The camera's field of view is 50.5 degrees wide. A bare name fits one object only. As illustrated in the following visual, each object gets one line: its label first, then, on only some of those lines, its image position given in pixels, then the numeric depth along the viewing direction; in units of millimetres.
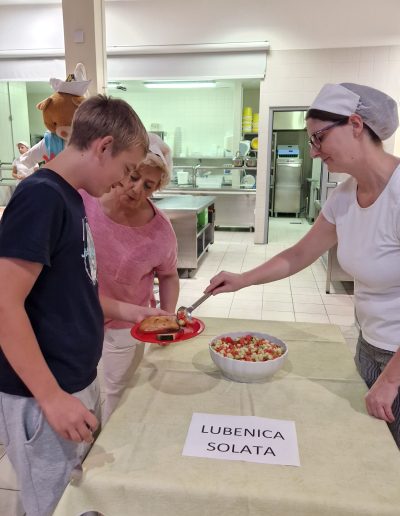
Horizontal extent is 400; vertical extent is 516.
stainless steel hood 9672
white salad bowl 1176
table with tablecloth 818
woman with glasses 1245
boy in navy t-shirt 842
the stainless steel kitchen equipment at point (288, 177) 9758
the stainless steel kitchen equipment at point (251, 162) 7669
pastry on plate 1246
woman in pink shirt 1543
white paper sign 927
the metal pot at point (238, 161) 7730
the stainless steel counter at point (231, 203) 7582
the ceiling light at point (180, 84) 7483
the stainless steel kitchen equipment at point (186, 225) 4949
